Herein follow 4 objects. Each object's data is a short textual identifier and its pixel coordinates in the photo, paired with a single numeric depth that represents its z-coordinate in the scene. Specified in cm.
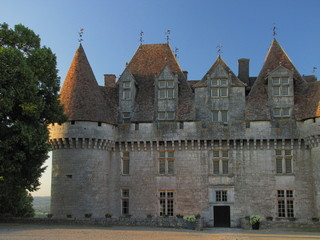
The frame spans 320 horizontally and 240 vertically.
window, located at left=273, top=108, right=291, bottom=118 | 3322
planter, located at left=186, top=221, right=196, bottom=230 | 2781
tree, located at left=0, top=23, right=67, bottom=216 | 2381
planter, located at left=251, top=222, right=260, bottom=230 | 2844
